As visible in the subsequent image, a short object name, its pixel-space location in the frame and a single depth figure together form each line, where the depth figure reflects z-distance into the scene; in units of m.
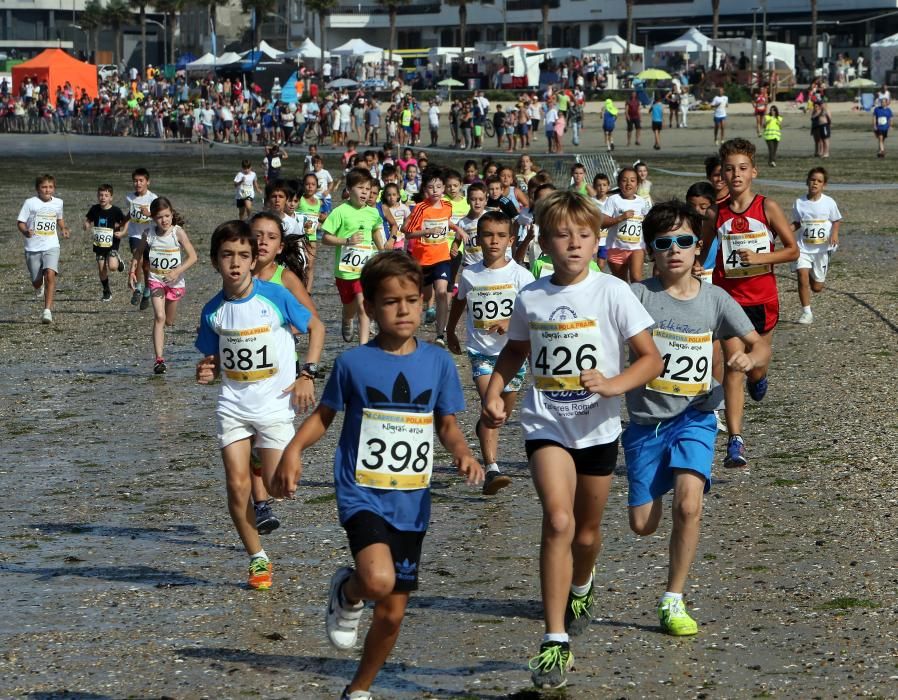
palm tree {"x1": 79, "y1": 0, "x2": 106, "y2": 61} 145.62
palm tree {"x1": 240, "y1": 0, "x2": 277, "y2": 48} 126.38
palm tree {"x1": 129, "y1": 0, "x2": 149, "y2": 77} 134.55
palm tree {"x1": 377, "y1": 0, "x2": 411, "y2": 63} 123.99
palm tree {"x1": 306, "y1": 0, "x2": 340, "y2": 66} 121.46
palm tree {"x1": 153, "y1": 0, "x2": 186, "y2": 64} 136.62
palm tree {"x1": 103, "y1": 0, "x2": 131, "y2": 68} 146.75
